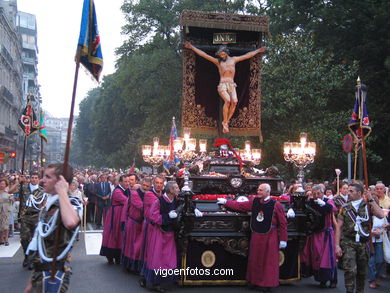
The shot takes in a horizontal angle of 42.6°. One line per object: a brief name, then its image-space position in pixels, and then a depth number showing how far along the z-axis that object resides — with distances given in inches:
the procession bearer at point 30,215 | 371.6
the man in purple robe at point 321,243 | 361.1
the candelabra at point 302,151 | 516.7
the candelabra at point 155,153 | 764.8
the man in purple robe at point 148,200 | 366.0
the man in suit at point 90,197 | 731.4
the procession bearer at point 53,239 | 185.2
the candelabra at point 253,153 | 594.4
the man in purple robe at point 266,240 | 333.7
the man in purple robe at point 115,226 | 437.4
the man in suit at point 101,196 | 711.7
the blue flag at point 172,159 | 805.7
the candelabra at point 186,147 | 601.4
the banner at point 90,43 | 240.2
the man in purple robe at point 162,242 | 335.6
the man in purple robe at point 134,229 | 389.6
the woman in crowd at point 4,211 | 499.1
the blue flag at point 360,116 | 428.1
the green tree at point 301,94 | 865.5
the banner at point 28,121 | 625.9
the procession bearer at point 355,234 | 285.4
